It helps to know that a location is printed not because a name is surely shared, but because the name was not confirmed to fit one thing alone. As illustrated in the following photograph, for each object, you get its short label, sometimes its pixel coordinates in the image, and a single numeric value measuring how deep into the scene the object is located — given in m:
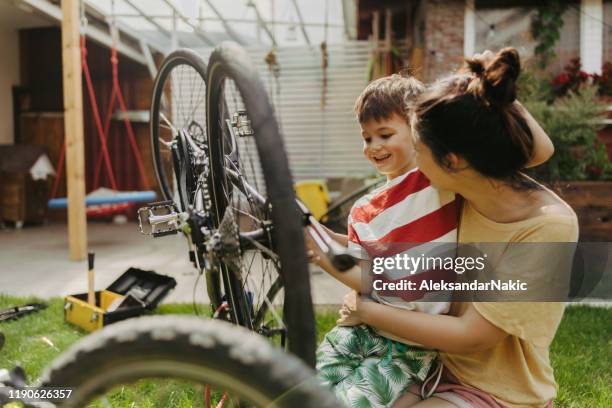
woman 0.99
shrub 4.00
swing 5.12
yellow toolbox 2.54
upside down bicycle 0.59
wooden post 4.25
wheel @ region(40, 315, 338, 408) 0.58
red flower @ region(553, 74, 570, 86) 5.13
